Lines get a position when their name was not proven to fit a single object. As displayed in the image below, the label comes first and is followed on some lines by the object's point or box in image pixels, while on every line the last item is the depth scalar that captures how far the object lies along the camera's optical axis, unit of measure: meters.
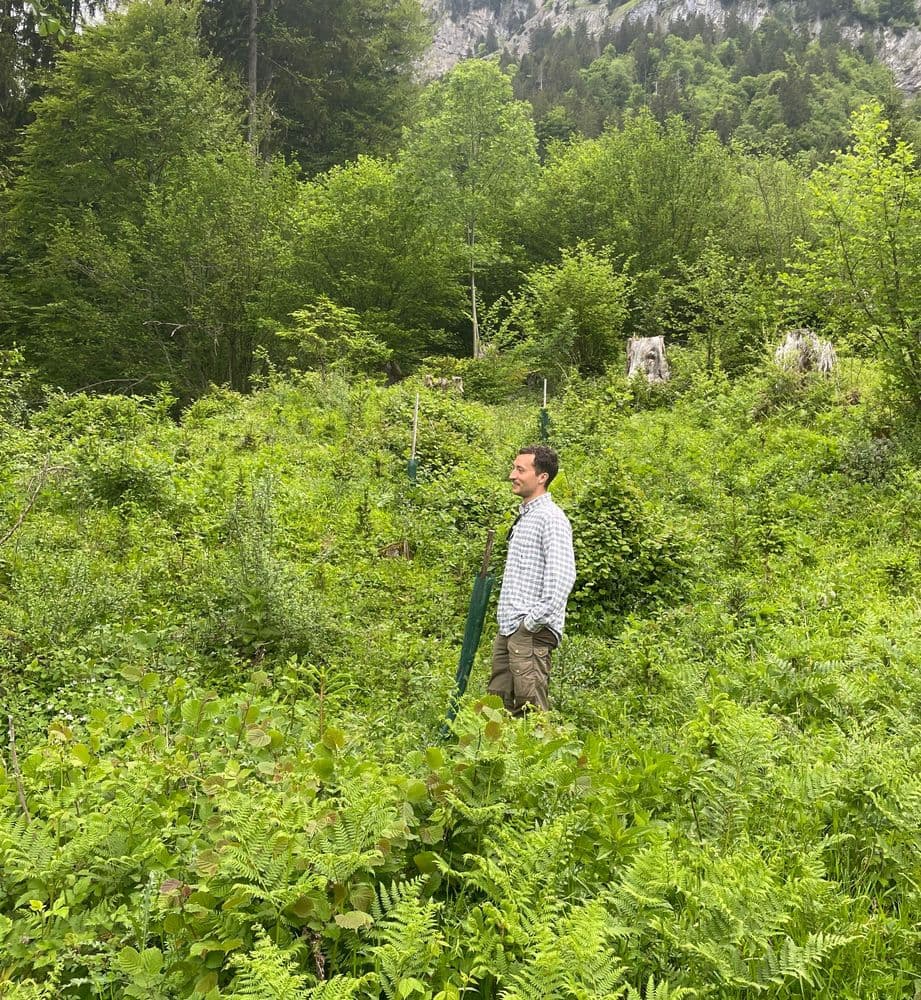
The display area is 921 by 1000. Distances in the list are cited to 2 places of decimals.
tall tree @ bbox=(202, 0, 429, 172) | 33.25
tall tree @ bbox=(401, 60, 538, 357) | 23.53
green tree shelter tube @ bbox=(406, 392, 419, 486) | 9.82
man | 4.34
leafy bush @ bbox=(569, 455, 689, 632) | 6.96
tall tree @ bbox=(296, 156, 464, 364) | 22.44
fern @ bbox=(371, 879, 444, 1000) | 1.81
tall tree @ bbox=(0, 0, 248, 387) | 22.80
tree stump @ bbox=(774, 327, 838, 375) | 13.93
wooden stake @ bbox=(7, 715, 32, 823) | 2.22
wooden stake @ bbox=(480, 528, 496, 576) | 4.51
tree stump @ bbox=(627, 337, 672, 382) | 16.81
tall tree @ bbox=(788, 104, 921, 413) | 9.86
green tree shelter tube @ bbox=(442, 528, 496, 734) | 4.63
